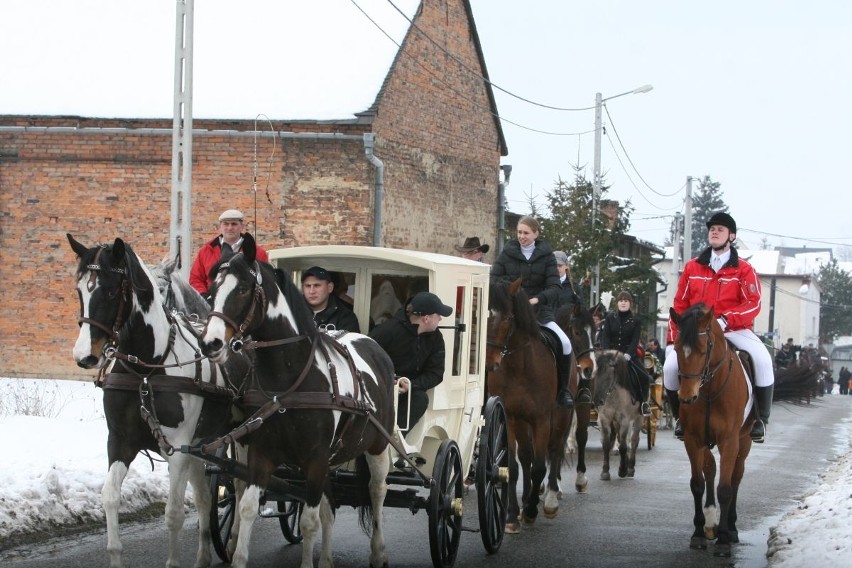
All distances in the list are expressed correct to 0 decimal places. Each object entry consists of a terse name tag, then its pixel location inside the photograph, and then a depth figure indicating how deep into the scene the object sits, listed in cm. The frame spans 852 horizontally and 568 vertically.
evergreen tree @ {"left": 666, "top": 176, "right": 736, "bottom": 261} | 10425
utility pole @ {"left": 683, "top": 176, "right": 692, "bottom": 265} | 4384
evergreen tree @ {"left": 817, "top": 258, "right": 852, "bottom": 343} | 9406
